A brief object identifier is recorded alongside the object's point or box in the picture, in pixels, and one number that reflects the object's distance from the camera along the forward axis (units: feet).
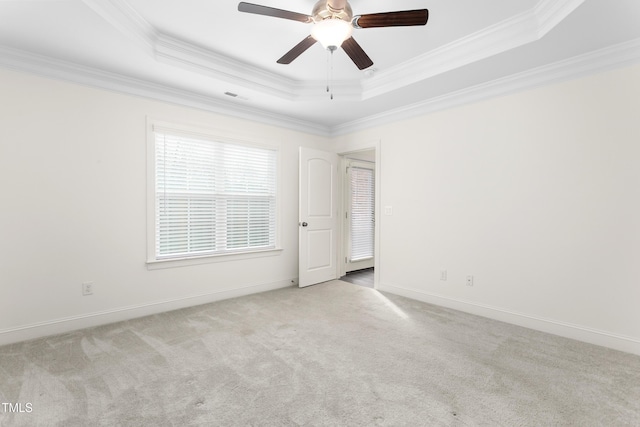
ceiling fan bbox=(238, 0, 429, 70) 6.05
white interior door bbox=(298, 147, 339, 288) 14.66
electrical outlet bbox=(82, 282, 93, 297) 9.63
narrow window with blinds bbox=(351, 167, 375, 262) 18.39
